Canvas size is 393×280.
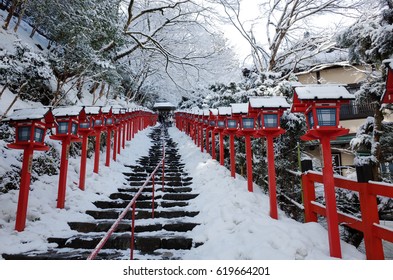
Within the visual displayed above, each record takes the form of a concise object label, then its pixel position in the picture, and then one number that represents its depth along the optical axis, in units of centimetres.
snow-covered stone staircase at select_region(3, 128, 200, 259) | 393
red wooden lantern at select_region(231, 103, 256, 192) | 591
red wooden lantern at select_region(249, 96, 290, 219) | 471
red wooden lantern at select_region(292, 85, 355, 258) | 342
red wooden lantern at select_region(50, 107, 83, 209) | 532
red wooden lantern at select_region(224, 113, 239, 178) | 686
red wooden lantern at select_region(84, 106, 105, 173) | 723
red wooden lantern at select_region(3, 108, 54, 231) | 423
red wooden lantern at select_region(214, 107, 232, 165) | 720
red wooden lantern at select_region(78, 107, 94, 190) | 636
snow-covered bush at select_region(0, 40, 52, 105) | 580
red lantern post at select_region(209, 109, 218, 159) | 858
